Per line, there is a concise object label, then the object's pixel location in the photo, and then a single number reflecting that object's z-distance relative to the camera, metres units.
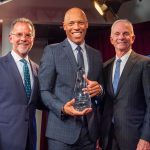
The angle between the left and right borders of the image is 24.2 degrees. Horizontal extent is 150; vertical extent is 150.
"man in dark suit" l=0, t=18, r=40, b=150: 2.16
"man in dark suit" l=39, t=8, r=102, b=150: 1.99
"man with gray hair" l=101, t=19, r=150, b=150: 2.18
